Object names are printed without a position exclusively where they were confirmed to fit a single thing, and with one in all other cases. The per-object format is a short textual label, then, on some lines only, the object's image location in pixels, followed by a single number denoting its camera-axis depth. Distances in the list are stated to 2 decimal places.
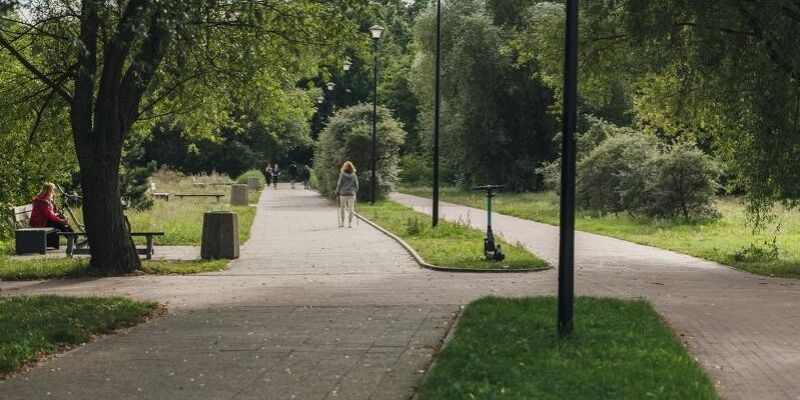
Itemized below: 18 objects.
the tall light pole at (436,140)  22.48
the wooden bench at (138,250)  15.91
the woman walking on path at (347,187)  24.27
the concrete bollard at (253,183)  57.26
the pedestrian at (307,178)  60.24
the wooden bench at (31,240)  16.81
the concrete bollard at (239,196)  35.66
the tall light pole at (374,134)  35.71
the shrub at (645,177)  25.48
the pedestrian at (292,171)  73.85
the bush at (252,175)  59.46
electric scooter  15.05
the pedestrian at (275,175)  60.34
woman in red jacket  17.55
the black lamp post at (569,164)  7.53
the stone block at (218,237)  16.19
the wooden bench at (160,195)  34.88
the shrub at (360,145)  36.38
